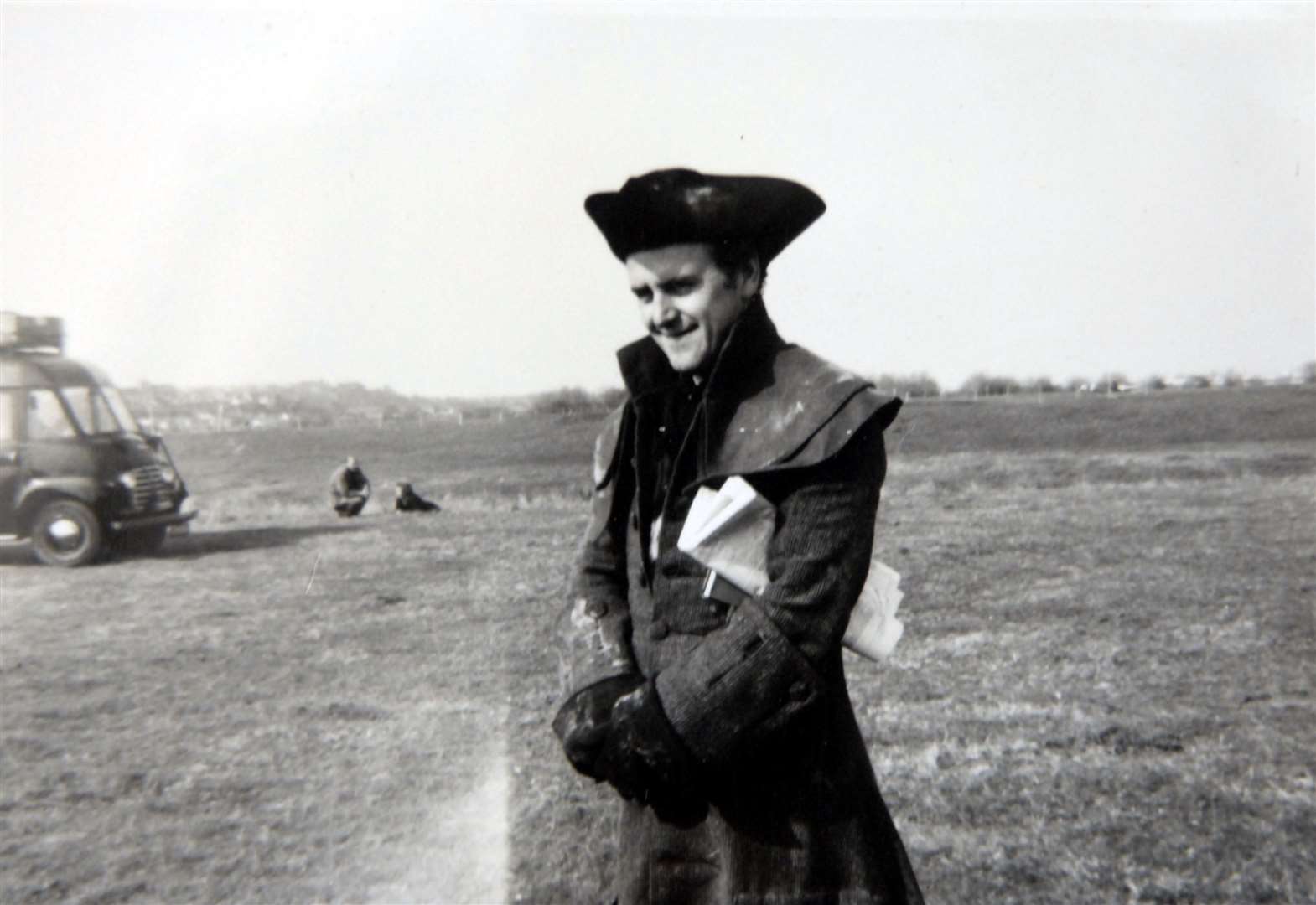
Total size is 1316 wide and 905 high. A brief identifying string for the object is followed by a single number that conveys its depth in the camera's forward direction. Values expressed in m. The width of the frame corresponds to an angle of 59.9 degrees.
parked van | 5.21
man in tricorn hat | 1.40
